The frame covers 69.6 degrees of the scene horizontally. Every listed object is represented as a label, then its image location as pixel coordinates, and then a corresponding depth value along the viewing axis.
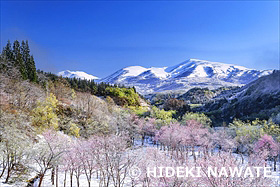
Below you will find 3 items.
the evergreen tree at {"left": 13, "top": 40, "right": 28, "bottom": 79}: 54.16
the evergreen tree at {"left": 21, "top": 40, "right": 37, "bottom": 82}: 59.08
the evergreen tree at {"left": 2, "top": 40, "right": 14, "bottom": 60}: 62.22
